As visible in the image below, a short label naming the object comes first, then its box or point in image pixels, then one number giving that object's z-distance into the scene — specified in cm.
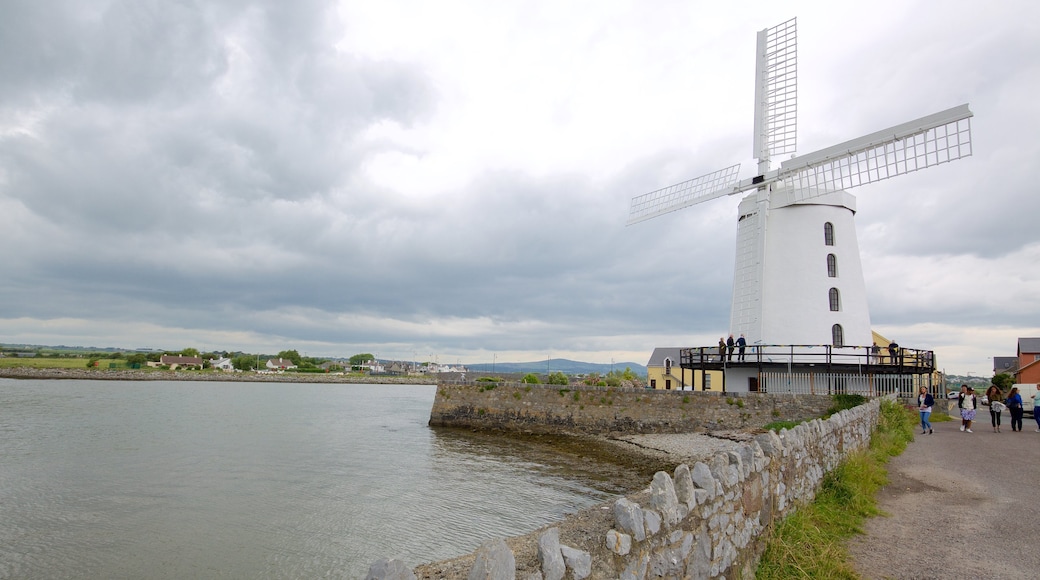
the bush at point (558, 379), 4269
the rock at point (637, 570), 391
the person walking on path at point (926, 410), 1817
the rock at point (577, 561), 345
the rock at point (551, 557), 334
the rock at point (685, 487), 463
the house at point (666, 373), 5982
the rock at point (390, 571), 291
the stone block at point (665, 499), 432
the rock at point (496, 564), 310
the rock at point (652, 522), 416
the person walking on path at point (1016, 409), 1880
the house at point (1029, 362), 5538
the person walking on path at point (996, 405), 1912
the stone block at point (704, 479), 495
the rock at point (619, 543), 385
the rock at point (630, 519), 402
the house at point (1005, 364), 7344
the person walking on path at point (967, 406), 1831
